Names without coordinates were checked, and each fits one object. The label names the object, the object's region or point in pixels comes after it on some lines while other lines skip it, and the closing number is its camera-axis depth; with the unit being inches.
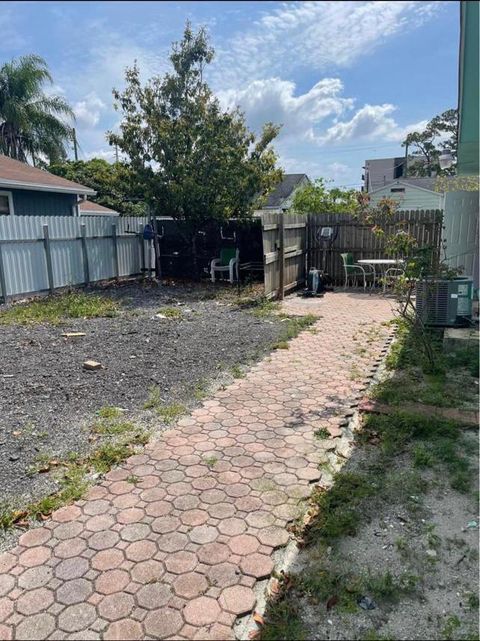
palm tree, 887.1
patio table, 411.2
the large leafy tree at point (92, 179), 982.8
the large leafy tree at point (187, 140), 437.4
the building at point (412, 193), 1046.4
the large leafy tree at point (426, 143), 1622.8
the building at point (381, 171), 1381.9
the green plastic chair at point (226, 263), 469.7
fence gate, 370.9
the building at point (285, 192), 1346.1
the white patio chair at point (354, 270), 436.5
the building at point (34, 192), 489.7
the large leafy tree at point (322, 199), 631.8
